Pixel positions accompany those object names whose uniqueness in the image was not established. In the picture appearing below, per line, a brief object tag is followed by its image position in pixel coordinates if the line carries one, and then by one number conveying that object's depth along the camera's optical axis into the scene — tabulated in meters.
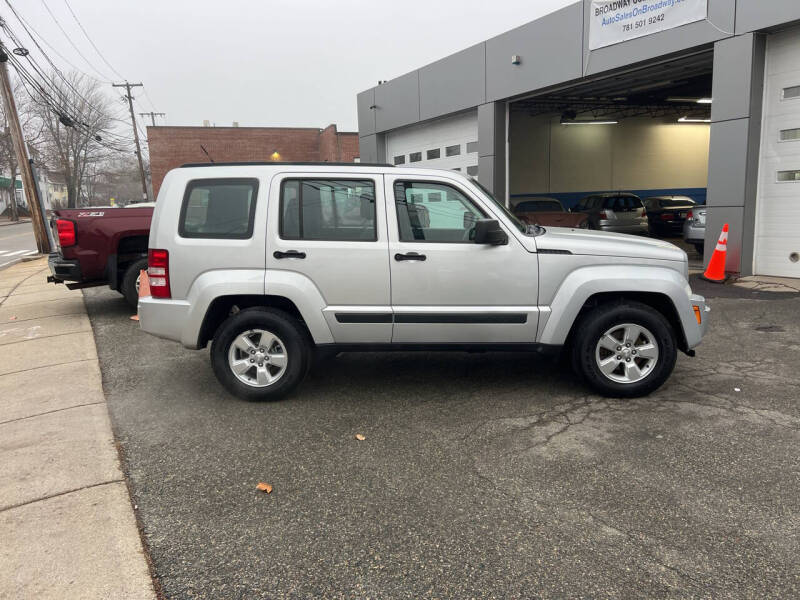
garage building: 10.15
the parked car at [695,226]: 12.87
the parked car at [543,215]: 15.02
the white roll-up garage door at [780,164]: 9.95
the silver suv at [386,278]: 4.75
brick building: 38.59
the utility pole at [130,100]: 53.47
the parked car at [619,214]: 17.23
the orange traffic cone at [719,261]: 10.41
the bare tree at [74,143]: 53.31
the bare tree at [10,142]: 53.61
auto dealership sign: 10.79
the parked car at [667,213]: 19.14
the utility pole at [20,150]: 18.58
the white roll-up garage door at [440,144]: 17.33
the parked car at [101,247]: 8.55
